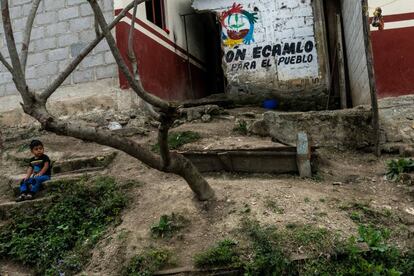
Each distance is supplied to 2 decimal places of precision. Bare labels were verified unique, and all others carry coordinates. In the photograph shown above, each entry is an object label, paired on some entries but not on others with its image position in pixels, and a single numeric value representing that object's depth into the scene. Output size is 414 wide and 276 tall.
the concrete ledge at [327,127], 6.67
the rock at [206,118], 8.39
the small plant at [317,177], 5.73
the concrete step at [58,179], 6.12
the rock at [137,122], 8.25
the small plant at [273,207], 4.83
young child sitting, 5.99
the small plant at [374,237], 4.24
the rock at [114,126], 8.17
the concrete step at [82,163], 6.91
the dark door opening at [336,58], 9.18
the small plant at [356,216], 4.72
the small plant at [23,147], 7.90
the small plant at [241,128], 7.47
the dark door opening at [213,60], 13.09
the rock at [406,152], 6.34
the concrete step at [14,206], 5.77
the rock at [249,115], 8.44
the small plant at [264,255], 4.13
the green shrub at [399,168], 5.72
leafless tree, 3.78
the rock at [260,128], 7.20
